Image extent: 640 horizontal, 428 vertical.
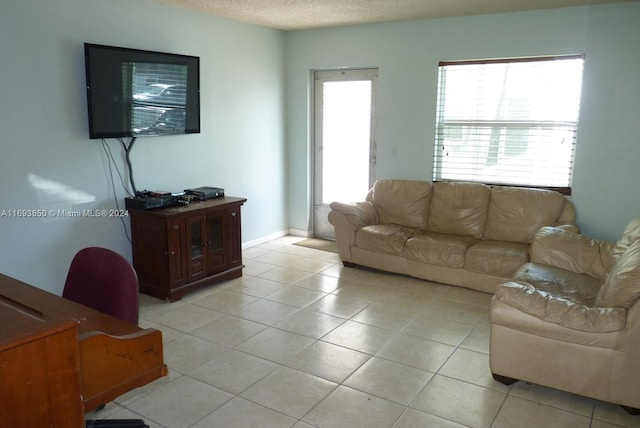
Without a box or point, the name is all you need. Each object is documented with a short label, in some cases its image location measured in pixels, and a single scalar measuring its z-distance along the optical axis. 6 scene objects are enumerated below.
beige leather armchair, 2.62
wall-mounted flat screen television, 3.94
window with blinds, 4.75
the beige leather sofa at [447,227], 4.49
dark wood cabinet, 4.20
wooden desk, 1.25
